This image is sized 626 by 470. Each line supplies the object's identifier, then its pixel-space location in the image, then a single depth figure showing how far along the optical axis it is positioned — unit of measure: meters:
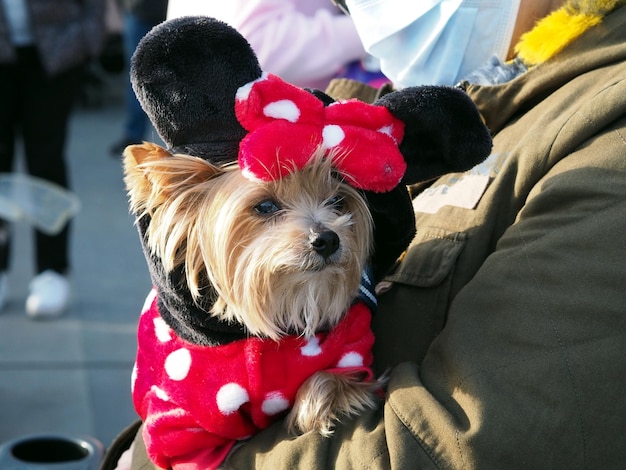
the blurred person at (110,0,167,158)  7.50
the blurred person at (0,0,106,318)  4.66
